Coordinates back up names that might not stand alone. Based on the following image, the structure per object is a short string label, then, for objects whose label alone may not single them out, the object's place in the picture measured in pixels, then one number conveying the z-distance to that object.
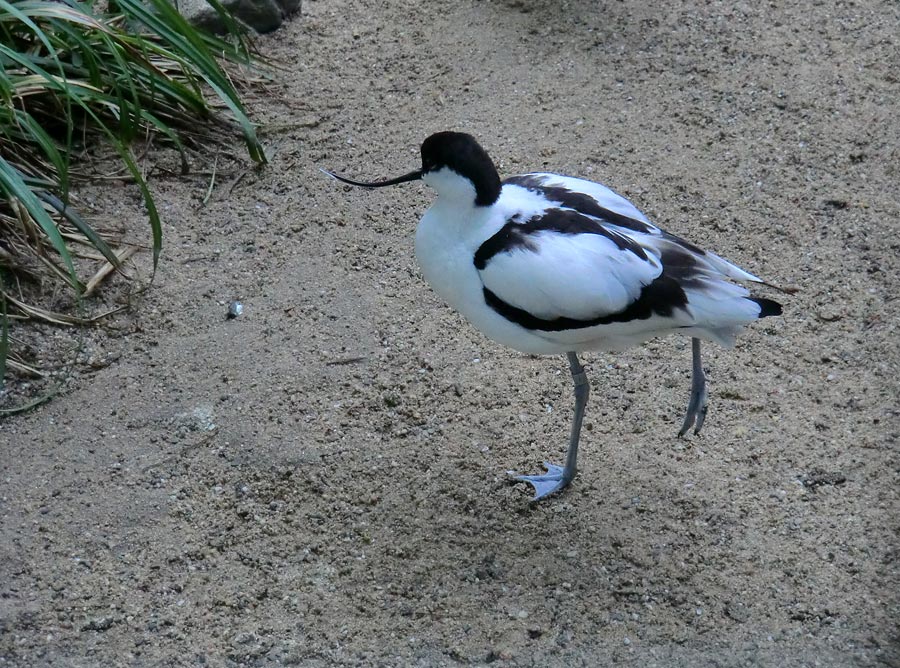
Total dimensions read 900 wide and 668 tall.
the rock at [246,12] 8.71
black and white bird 5.00
